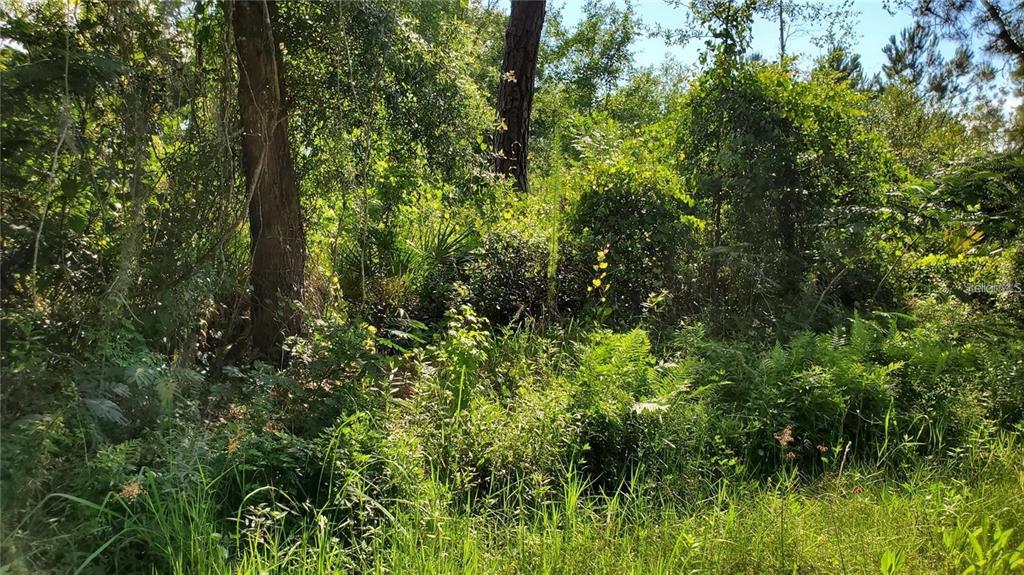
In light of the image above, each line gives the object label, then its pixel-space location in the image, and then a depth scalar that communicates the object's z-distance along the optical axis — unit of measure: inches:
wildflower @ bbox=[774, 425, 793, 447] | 119.6
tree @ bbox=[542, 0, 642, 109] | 906.1
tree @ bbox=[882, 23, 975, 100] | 329.1
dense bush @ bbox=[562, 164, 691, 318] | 235.5
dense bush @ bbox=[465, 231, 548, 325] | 234.2
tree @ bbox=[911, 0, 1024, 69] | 268.7
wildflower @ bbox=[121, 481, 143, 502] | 96.2
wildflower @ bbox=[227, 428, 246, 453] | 115.7
